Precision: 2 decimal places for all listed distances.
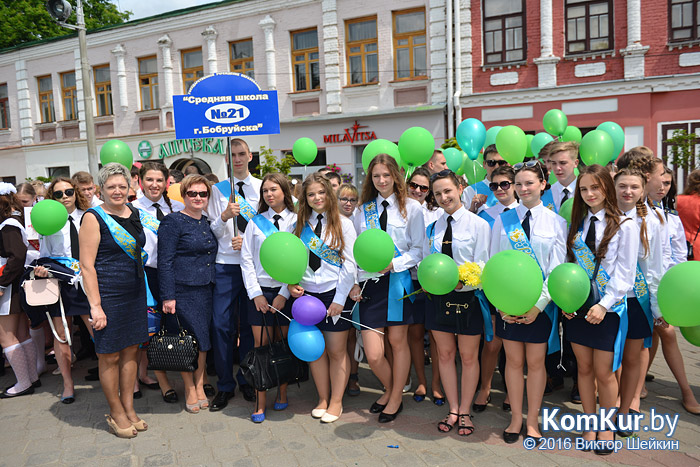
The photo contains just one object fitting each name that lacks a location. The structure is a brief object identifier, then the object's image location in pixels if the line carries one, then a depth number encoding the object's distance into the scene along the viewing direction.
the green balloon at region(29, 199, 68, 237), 3.96
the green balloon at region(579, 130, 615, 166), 4.53
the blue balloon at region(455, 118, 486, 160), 5.05
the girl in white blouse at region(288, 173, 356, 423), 3.61
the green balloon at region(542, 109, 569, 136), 5.60
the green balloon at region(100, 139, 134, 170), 4.97
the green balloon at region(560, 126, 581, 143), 5.92
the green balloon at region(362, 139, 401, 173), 4.83
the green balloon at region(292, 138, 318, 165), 5.66
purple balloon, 3.44
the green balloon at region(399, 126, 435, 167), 4.70
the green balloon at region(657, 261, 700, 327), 2.71
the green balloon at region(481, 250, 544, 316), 2.83
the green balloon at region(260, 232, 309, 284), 3.35
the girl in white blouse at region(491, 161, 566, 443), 3.16
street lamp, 10.58
